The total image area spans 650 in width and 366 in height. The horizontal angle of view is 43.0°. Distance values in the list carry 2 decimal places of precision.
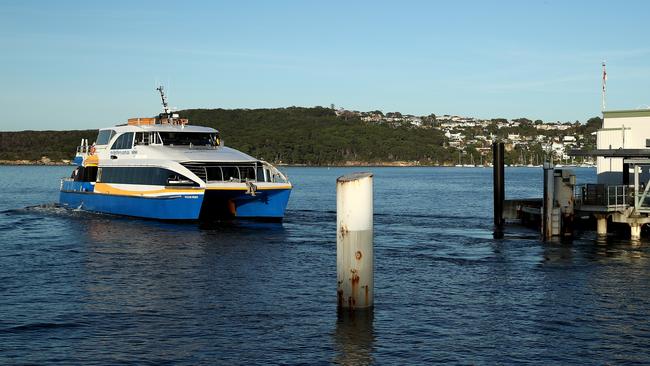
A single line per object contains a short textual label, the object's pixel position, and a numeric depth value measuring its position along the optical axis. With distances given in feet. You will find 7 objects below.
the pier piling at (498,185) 137.80
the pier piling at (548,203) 112.06
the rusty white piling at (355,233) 55.11
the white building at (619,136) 135.85
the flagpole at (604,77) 134.51
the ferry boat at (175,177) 133.08
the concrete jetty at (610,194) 111.75
